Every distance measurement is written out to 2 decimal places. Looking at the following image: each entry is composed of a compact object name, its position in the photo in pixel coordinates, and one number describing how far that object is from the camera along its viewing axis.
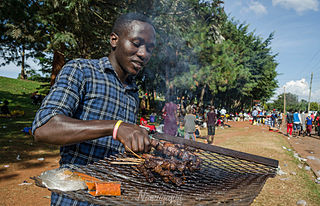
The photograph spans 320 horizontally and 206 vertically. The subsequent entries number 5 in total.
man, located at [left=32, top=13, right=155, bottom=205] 1.20
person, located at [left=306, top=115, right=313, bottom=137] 15.91
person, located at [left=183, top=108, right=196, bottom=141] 9.90
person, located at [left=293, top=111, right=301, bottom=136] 15.45
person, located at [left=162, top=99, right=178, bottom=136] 9.45
